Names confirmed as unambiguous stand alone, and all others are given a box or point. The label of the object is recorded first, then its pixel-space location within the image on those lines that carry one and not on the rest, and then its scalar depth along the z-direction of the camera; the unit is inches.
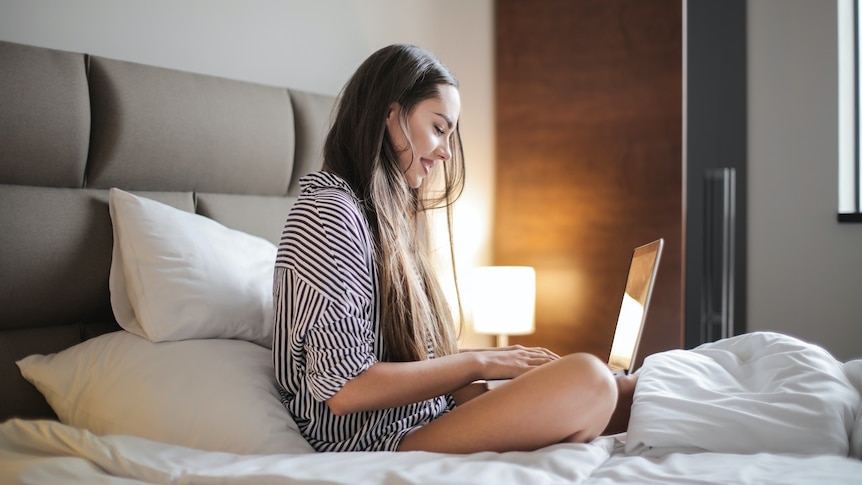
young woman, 52.8
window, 133.7
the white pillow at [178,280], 65.1
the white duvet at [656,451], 44.6
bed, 47.5
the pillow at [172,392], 56.2
